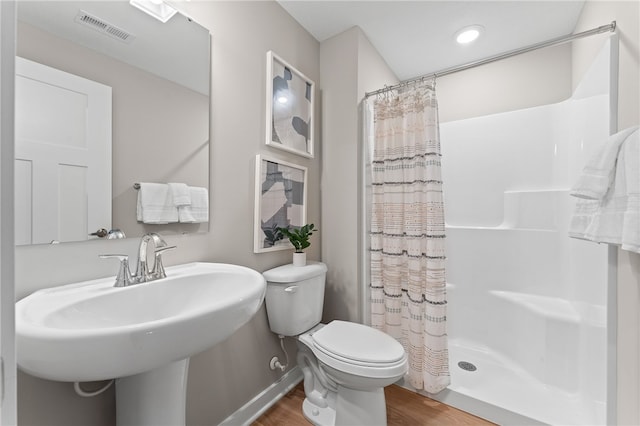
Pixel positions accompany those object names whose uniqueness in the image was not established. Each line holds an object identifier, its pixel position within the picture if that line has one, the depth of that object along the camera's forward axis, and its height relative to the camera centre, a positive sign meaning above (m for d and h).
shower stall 1.33 -0.37
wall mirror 0.78 +0.34
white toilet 1.19 -0.65
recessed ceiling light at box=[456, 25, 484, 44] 1.77 +1.21
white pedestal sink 0.54 -0.28
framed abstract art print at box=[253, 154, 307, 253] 1.47 +0.07
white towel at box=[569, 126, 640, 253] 0.86 +0.07
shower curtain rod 1.16 +0.80
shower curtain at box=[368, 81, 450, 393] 1.53 -0.12
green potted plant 1.59 -0.16
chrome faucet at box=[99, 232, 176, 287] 0.91 -0.19
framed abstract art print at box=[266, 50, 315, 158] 1.54 +0.64
